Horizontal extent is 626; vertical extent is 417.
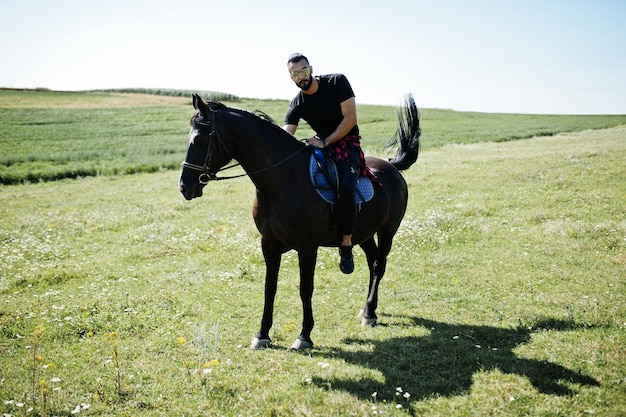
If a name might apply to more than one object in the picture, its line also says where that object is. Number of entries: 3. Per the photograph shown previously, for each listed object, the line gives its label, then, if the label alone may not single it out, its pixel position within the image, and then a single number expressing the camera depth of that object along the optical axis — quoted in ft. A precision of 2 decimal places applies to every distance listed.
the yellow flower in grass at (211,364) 16.32
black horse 17.25
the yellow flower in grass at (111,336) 16.77
